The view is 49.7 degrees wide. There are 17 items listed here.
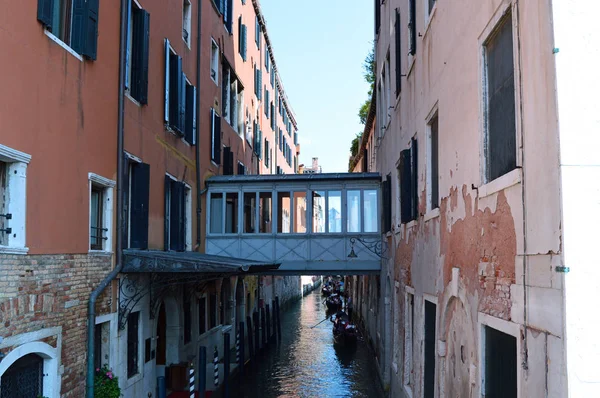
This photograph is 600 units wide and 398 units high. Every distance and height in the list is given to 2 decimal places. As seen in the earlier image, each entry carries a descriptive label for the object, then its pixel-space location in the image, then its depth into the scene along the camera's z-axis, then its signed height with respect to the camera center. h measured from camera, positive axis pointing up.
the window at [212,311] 16.67 -1.94
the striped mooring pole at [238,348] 16.78 -2.91
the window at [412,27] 9.87 +3.24
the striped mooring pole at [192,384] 11.43 -2.61
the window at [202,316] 15.52 -1.92
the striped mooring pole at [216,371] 13.55 -2.85
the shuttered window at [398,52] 11.77 +3.39
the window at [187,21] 13.88 +4.64
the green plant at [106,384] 8.70 -1.99
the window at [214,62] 16.42 +4.48
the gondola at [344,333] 21.91 -3.30
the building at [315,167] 65.28 +7.30
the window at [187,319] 13.82 -1.79
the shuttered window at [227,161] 17.59 +2.08
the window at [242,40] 20.36 +6.27
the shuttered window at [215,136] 15.74 +2.47
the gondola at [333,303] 33.09 -3.45
